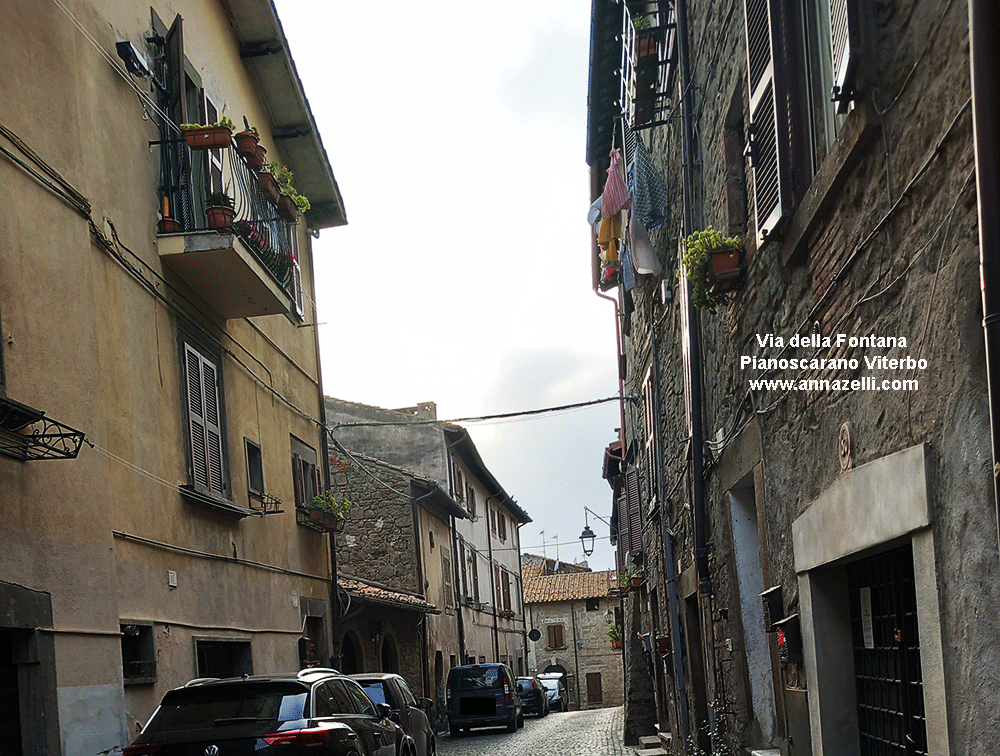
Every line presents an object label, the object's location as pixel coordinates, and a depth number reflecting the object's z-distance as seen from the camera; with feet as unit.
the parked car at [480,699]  79.92
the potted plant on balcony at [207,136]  35.47
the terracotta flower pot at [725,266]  24.90
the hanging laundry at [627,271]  43.39
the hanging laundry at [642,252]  39.42
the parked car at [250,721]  24.06
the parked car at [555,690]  145.48
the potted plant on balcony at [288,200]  42.70
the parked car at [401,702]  40.55
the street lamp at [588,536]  116.88
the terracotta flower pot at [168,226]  35.81
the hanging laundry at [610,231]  43.42
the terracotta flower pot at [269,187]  40.75
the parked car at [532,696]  108.17
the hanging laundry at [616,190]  39.06
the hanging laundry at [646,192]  36.47
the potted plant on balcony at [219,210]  35.58
